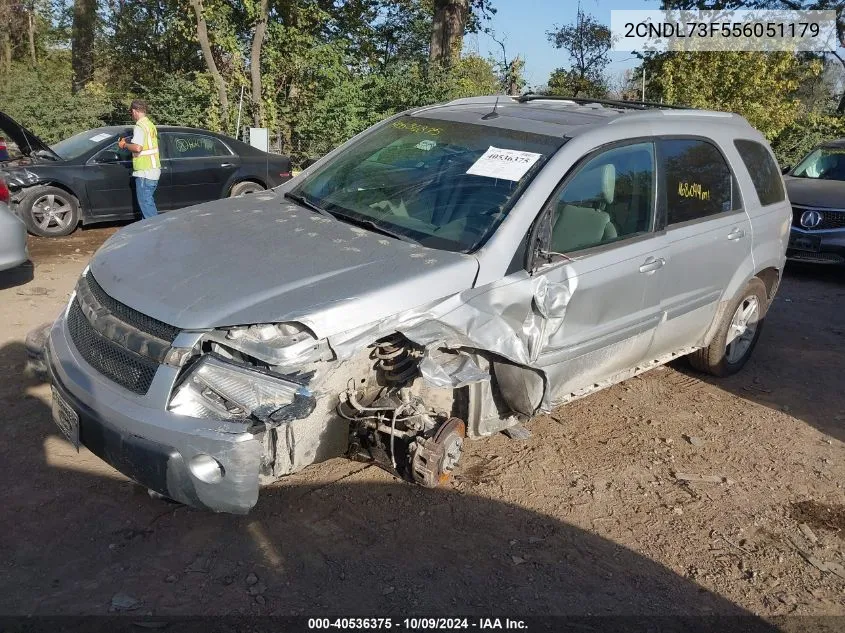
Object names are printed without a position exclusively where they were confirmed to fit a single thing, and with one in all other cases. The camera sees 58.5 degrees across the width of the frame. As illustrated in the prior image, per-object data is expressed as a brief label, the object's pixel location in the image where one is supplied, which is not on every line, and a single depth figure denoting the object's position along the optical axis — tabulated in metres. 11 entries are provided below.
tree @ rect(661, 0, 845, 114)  21.97
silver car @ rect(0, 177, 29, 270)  6.48
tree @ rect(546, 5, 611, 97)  21.25
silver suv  3.02
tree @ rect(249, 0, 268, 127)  14.73
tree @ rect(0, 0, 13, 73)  20.00
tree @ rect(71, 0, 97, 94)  16.72
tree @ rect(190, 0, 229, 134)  14.32
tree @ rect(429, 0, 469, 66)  15.48
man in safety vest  8.80
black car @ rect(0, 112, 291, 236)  9.19
